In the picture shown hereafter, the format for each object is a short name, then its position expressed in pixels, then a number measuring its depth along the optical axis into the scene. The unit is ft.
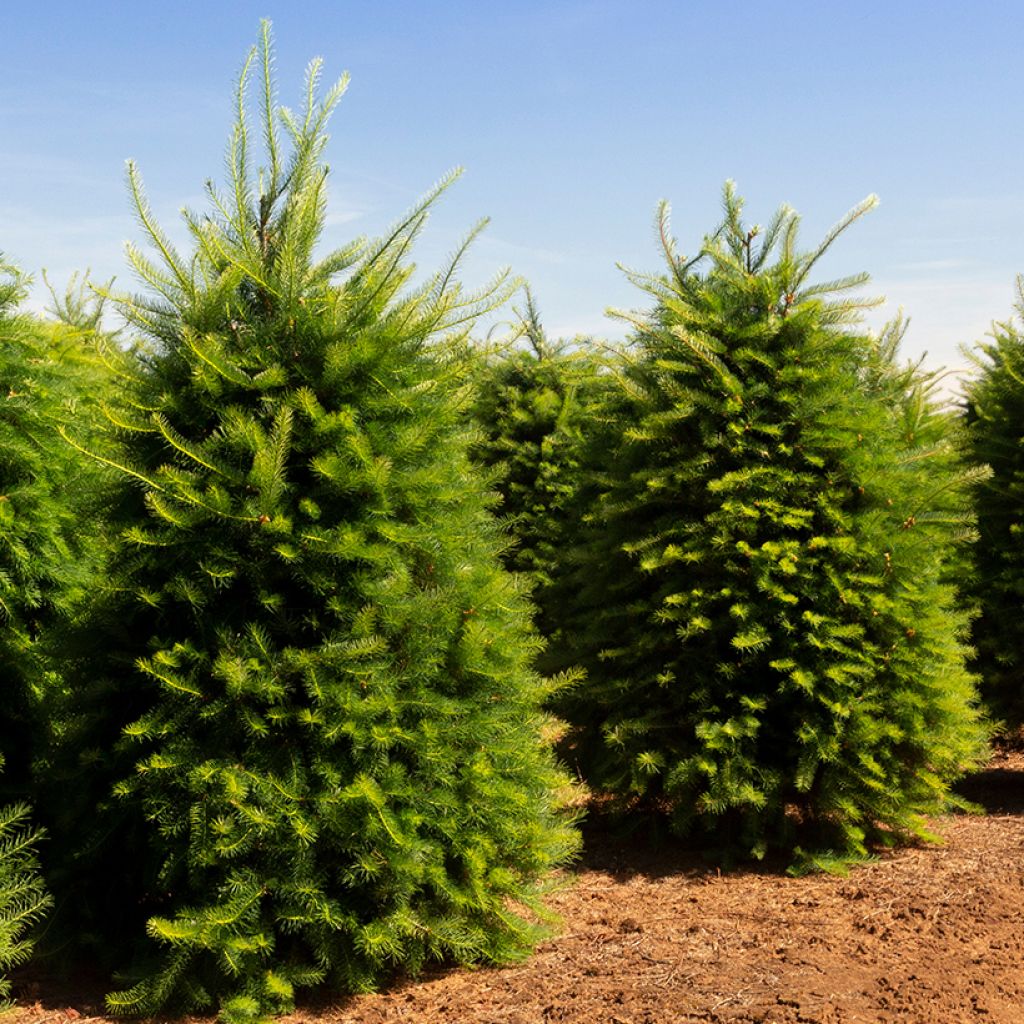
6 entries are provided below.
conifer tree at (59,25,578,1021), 12.51
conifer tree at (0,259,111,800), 14.92
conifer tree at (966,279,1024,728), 23.63
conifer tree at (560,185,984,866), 18.04
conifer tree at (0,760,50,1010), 12.75
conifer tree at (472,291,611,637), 28.27
